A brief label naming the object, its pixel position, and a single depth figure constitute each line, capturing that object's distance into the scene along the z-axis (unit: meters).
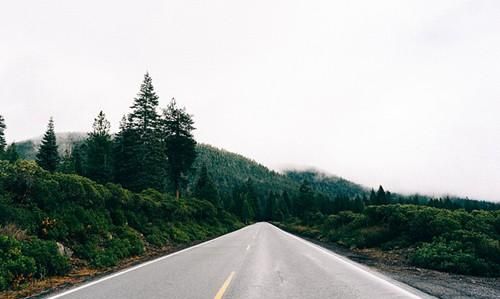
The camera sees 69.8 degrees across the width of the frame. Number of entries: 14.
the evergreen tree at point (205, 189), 79.69
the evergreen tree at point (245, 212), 118.25
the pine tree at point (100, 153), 57.02
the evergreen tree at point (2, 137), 77.49
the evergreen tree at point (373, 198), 104.14
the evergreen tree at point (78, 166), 64.96
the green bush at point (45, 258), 10.43
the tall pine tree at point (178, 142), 51.22
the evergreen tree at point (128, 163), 45.81
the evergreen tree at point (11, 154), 83.25
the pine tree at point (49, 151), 63.47
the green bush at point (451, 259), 11.25
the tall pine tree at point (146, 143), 44.69
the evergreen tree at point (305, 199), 99.75
